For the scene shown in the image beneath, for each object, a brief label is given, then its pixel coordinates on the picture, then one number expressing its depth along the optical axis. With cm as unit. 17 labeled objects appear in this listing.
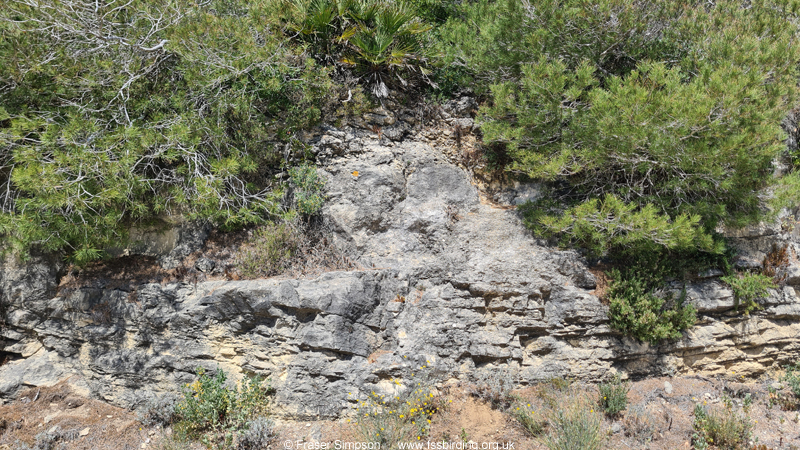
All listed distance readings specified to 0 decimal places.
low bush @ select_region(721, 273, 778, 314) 596
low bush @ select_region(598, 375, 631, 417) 536
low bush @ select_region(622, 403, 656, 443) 508
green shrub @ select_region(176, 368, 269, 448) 532
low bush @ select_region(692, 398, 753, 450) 496
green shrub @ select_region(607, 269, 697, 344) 571
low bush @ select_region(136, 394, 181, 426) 562
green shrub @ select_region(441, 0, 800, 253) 490
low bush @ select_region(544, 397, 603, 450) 464
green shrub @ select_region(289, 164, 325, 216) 659
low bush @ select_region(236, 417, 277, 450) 512
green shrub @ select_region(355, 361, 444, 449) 496
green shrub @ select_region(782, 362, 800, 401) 578
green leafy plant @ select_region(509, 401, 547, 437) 505
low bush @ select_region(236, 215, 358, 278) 617
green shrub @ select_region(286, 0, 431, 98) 670
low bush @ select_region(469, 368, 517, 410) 547
